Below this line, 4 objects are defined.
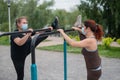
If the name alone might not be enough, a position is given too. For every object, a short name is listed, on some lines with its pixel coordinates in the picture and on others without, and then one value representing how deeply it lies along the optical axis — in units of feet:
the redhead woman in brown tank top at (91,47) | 8.17
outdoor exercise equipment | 6.89
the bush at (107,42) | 24.77
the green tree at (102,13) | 29.68
